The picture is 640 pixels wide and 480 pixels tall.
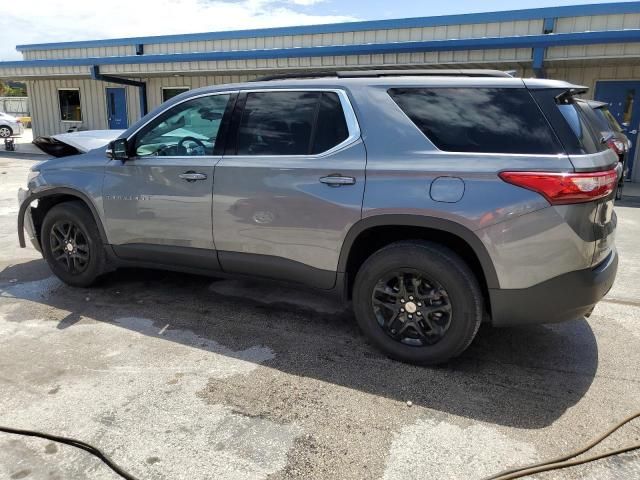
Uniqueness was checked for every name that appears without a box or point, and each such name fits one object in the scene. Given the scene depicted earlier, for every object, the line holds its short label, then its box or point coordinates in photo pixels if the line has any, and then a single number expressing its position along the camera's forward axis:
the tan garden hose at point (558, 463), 2.37
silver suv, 2.92
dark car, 6.66
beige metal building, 10.80
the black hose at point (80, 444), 2.38
